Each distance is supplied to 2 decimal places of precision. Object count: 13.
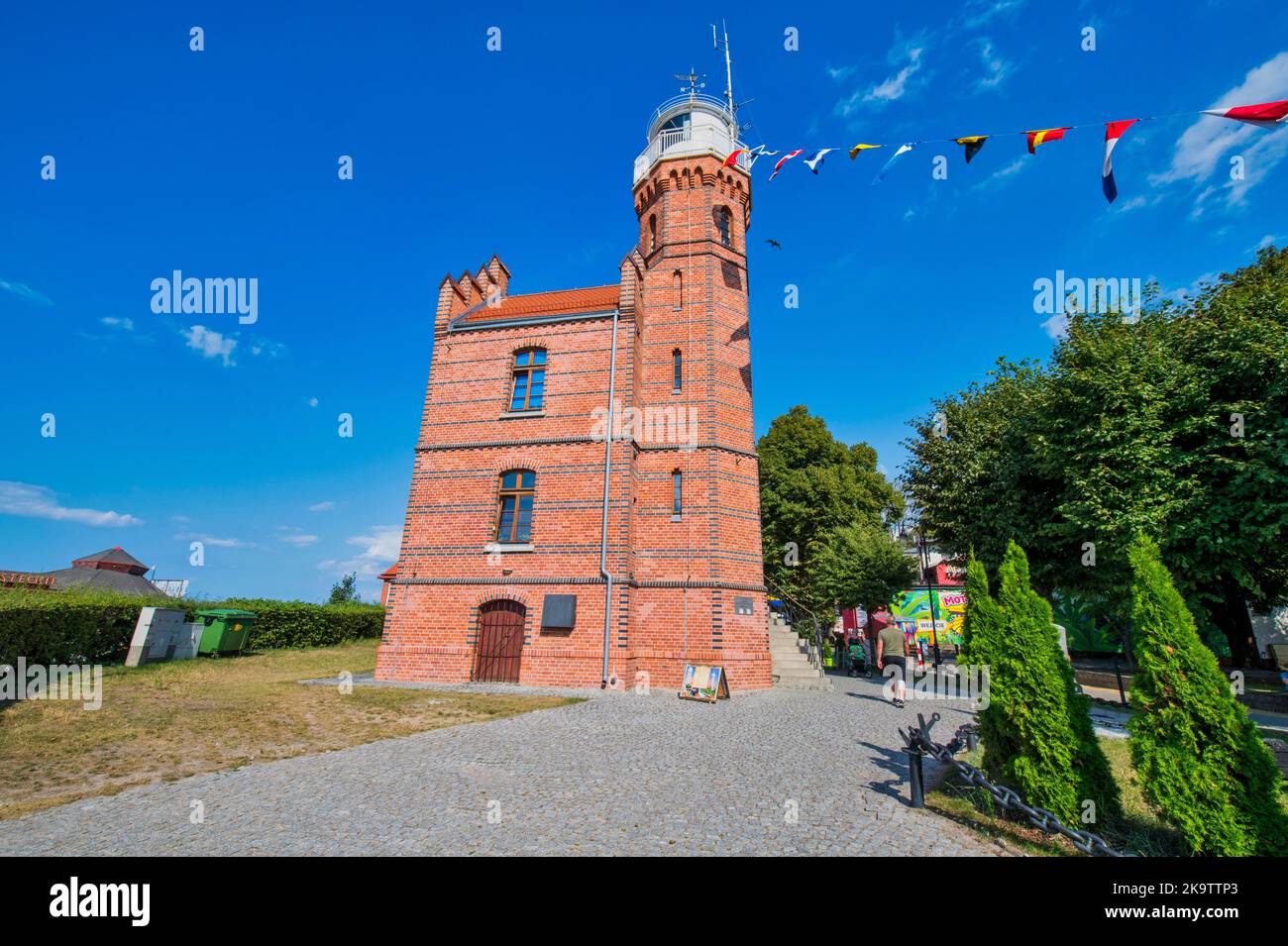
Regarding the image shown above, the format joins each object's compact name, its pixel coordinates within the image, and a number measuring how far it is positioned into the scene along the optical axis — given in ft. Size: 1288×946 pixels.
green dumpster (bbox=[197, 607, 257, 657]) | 55.31
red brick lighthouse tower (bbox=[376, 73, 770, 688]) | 46.98
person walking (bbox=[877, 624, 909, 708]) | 41.88
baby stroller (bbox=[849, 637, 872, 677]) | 72.59
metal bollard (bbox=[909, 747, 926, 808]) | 17.83
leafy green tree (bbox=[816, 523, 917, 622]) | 73.87
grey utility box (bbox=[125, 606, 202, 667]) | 46.68
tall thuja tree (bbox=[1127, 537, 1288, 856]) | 12.00
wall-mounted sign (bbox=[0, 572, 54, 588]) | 71.67
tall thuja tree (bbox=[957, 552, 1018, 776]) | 17.63
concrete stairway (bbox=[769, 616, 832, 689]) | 53.83
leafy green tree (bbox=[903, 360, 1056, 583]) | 48.55
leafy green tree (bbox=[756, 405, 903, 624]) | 84.07
